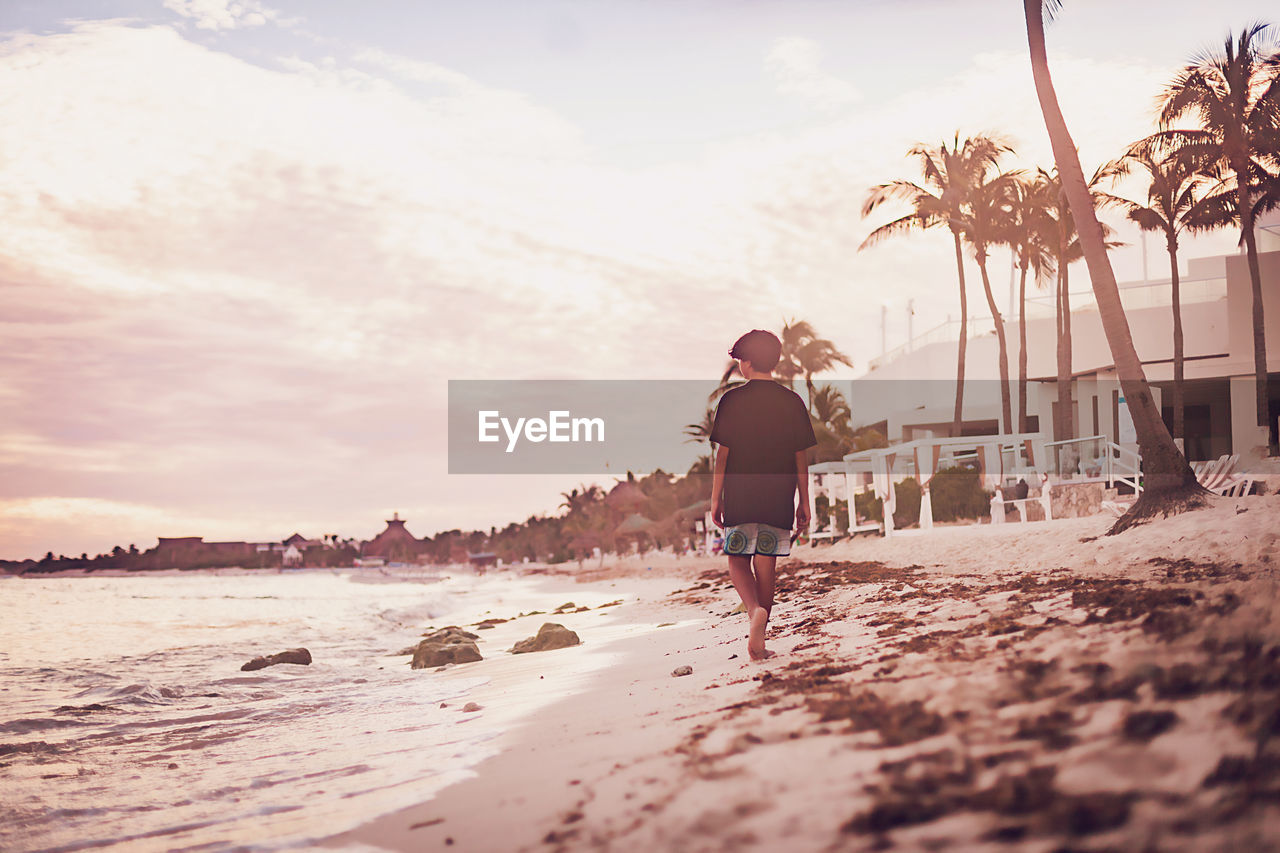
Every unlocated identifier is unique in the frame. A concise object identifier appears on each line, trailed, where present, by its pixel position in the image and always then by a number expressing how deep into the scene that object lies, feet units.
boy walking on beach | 16.97
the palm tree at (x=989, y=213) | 96.32
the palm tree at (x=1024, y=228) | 98.43
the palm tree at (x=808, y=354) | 162.81
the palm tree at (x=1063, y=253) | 92.12
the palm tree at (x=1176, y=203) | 85.51
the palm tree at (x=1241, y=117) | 78.38
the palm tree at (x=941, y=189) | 96.53
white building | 89.76
